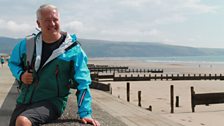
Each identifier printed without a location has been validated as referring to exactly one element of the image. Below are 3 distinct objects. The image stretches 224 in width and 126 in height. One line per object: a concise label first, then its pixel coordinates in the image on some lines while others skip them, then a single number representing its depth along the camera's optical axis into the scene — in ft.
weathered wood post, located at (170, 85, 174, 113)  50.84
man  11.96
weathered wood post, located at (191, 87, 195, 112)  50.10
